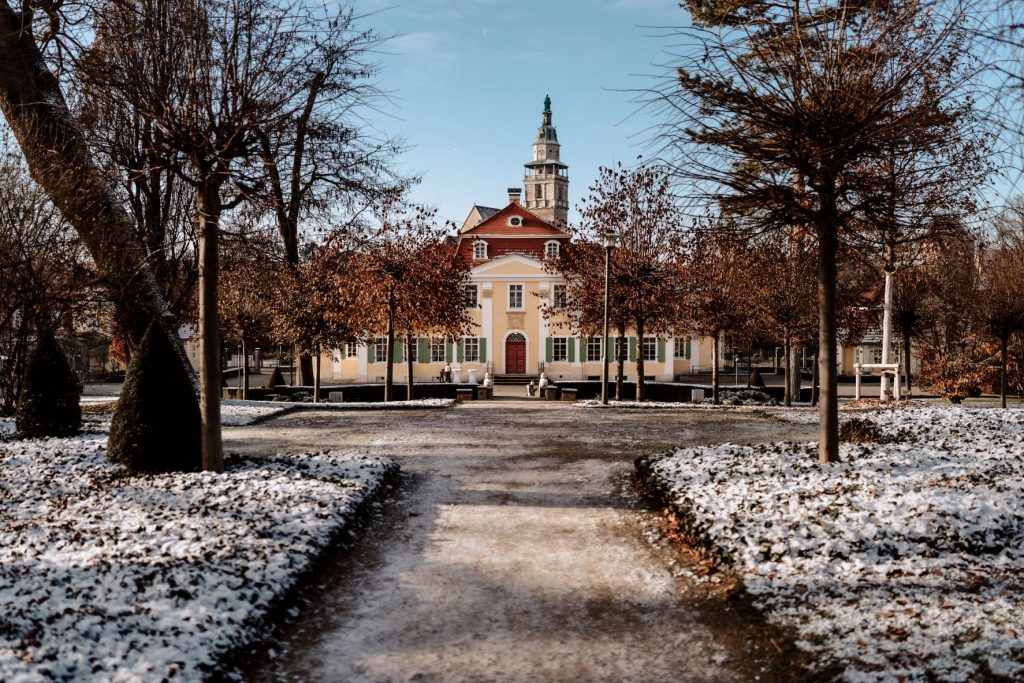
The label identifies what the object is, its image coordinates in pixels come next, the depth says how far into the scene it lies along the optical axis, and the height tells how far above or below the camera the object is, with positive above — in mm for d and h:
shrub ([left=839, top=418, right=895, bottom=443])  10844 -1100
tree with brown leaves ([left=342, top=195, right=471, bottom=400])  25344 +2483
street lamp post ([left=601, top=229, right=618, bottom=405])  21609 +2724
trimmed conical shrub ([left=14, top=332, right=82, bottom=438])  12570 -646
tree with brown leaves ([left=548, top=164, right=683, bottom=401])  26266 +3174
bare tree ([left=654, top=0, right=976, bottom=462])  8211 +2559
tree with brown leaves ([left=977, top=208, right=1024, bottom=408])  23112 +1833
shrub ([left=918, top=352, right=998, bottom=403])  27453 -684
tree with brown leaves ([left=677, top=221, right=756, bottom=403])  27766 +2399
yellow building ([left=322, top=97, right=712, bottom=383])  42656 +679
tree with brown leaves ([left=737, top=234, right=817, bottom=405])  27422 +2116
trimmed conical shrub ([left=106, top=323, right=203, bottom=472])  9539 -723
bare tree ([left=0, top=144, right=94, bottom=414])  14562 +1604
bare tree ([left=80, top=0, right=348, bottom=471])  8758 +2954
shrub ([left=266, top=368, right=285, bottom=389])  32338 -955
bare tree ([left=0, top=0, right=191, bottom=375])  14922 +4064
